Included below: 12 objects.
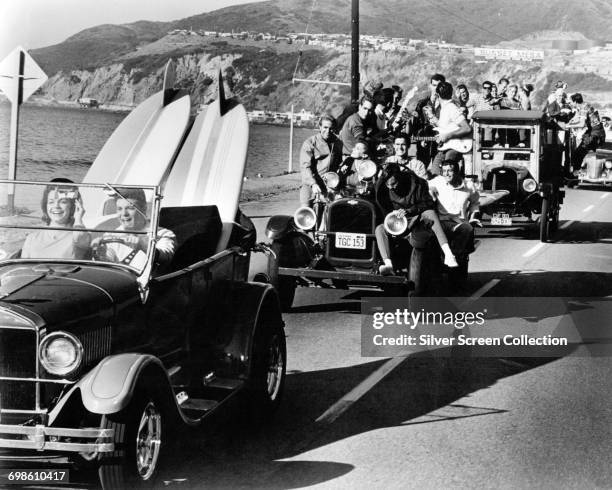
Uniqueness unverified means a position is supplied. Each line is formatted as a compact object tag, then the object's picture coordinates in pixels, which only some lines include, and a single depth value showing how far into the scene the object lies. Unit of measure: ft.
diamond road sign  35.37
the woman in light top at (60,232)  16.62
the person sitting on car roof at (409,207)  32.01
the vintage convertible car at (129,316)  14.07
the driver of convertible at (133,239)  16.75
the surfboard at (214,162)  21.15
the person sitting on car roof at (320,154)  38.65
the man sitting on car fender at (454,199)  33.58
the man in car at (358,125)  42.37
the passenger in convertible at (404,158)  37.14
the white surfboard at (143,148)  21.95
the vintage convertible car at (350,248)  31.37
